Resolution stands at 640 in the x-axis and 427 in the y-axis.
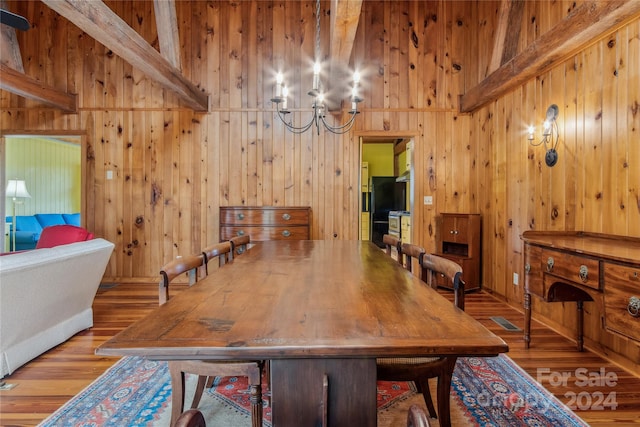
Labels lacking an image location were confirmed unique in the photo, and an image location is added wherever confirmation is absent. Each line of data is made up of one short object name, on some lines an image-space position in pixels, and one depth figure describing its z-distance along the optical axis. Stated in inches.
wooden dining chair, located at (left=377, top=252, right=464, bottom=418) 49.3
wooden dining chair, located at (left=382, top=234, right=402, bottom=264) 86.9
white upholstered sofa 76.7
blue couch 217.5
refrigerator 310.8
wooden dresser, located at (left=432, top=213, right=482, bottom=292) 154.8
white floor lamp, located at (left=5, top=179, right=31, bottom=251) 219.3
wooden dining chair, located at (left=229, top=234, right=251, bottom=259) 90.5
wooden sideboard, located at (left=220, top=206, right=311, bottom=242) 153.2
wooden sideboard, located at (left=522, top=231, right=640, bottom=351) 61.1
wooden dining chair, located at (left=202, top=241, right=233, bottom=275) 70.2
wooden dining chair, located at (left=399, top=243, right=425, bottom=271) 68.4
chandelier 92.2
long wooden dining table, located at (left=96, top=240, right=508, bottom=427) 29.5
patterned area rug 64.2
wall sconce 112.0
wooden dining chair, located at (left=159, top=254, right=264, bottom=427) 47.3
